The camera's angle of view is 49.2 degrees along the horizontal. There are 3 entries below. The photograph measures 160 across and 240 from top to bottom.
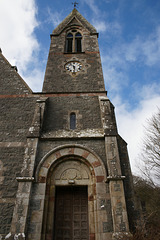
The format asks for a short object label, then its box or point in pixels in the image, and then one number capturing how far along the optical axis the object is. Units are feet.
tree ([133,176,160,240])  19.43
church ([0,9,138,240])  21.72
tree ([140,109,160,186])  45.27
